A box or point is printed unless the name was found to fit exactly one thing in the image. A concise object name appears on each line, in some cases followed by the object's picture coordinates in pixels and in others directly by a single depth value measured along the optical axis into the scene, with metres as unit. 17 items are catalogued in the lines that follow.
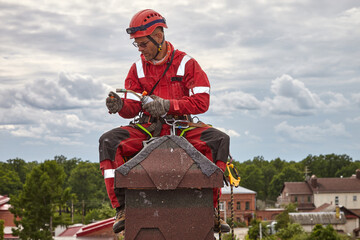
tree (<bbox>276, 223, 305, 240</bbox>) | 63.19
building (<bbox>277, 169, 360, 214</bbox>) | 95.38
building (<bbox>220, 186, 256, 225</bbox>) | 84.44
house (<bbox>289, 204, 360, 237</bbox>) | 70.88
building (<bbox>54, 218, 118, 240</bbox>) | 45.40
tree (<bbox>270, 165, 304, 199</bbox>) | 105.83
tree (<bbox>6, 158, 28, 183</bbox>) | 105.88
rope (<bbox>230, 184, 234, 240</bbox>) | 7.68
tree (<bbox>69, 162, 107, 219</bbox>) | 94.81
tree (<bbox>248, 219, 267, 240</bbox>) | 58.81
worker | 7.02
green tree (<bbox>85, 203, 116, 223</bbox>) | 65.43
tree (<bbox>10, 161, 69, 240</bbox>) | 49.16
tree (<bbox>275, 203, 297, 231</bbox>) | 70.06
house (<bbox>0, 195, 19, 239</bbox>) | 72.94
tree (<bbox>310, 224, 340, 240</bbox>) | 52.80
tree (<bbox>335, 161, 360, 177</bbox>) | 117.12
